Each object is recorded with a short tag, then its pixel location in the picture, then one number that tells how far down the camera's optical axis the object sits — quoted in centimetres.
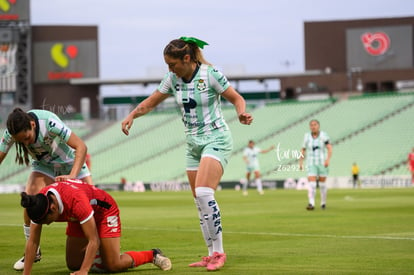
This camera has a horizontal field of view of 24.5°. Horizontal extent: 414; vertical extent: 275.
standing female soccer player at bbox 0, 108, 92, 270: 1069
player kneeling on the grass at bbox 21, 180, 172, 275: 976
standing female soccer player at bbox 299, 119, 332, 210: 2586
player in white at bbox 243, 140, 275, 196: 4325
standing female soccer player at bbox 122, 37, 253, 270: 1147
